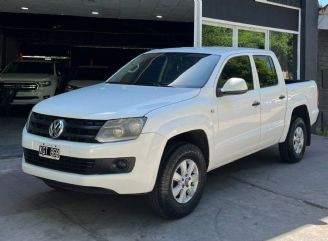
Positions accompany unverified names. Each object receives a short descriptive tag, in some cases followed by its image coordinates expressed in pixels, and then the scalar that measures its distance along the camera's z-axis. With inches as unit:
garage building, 475.8
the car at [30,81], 532.7
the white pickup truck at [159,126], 181.0
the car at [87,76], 551.8
